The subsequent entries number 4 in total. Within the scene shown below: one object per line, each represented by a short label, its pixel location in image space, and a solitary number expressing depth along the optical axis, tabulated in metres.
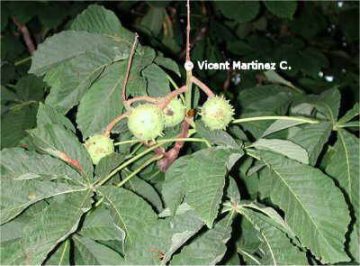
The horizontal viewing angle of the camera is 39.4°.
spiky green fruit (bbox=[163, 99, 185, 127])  1.08
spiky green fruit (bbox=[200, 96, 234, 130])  1.06
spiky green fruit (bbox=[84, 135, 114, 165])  1.09
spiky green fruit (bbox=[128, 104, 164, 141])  1.03
